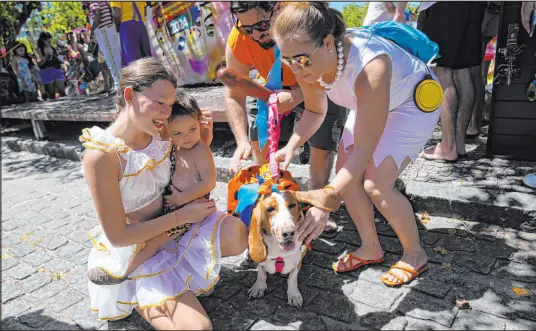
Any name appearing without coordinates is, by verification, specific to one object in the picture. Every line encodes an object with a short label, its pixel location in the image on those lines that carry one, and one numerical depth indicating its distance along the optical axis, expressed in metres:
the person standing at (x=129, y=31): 8.34
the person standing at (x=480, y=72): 4.73
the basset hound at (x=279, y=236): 2.25
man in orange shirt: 2.90
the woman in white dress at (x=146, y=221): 2.22
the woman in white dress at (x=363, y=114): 2.23
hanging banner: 9.35
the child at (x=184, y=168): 2.50
